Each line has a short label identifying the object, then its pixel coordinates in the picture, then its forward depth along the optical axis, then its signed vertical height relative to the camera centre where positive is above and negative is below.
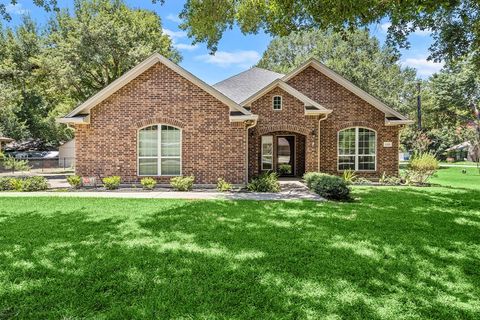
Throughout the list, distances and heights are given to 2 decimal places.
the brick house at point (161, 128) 13.81 +1.42
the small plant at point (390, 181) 16.40 -0.94
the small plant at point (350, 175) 15.80 -0.65
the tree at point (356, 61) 36.16 +13.13
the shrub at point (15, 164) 24.88 -0.12
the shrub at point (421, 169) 16.55 -0.35
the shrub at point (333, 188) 11.05 -0.88
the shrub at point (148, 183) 13.09 -0.81
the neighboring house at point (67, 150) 41.34 +1.54
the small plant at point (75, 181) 13.39 -0.75
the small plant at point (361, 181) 16.43 -0.95
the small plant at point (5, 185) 13.23 -0.90
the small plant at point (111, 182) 12.98 -0.77
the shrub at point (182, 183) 12.79 -0.80
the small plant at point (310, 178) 12.73 -0.63
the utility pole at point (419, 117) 30.69 +4.11
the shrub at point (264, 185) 12.68 -0.88
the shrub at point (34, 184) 12.98 -0.85
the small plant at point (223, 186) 12.85 -0.92
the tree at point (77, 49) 21.09 +7.63
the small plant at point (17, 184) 12.91 -0.85
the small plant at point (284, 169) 18.75 -0.38
